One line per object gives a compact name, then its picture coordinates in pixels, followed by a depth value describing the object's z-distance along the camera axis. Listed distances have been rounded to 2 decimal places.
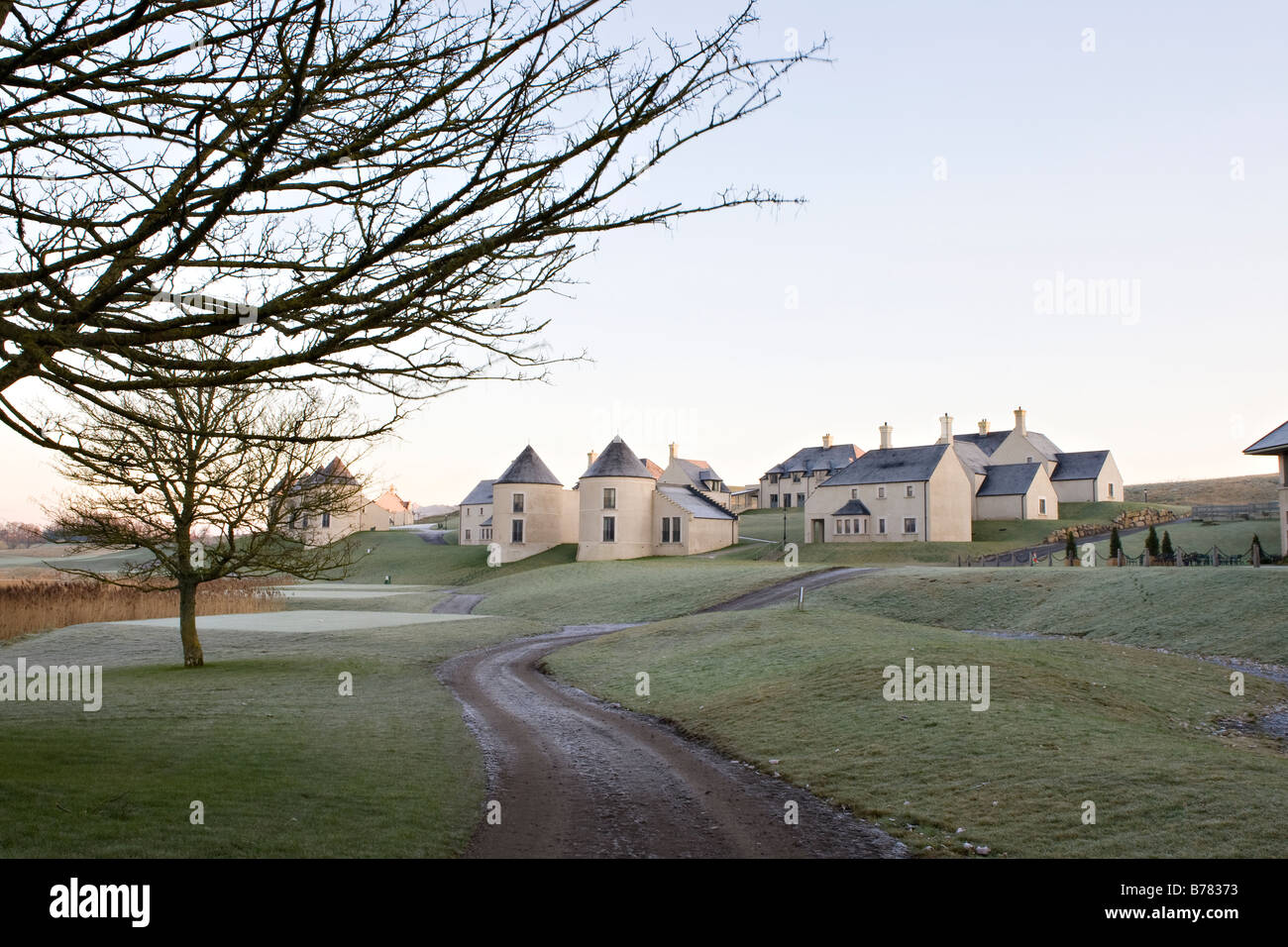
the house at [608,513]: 73.31
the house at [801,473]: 104.12
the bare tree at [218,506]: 25.08
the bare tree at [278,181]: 8.19
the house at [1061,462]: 88.56
